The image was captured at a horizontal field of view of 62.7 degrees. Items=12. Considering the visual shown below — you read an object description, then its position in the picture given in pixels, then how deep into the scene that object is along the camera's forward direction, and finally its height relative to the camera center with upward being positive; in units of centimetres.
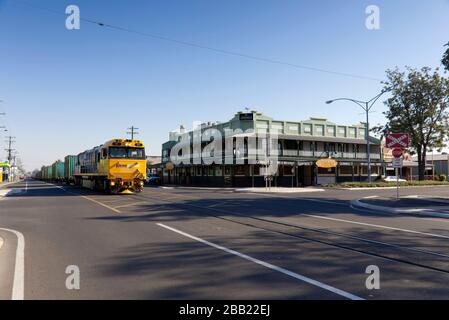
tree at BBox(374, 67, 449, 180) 4303 +717
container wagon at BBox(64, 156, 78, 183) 4188 +52
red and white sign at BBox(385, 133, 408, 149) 1972 +152
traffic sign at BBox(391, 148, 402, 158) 2014 +89
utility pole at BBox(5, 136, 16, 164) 10781 +646
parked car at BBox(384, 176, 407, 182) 4657 -137
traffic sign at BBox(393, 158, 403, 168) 1998 +34
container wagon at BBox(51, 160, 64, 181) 5330 +12
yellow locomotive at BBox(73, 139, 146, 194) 2531 +36
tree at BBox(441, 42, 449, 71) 2205 +657
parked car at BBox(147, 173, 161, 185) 5518 -139
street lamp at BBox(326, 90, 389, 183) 3484 +603
